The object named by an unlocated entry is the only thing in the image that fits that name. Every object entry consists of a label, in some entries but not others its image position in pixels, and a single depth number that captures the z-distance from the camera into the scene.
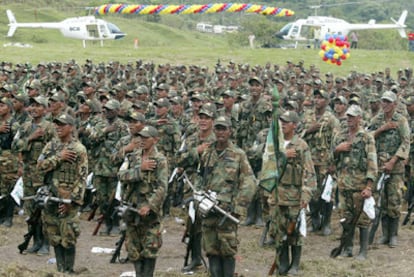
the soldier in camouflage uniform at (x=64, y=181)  8.72
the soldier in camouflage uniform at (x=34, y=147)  10.38
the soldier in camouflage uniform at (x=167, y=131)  11.83
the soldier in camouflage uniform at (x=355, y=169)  9.69
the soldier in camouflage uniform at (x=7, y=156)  11.43
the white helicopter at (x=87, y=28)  51.25
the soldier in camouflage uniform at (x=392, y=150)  10.58
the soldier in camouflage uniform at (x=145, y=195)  8.06
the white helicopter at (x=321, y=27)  48.37
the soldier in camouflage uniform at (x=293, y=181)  9.02
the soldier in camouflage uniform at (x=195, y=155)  8.62
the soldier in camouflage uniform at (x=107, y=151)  11.35
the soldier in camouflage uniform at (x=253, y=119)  12.68
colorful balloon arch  45.83
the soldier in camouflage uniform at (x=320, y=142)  11.61
